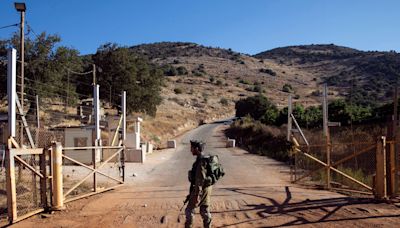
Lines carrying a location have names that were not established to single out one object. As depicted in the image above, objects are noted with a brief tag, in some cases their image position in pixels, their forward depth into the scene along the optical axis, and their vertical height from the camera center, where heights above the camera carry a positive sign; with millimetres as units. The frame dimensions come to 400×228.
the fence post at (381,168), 11383 -1009
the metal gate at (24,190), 9711 -1428
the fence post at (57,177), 11328 -1170
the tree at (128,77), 51156 +5342
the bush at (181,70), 129000 +14981
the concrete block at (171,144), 44903 -1637
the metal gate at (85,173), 14344 -1969
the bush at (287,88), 112988 +8803
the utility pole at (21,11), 17297 +4148
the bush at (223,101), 101612 +5128
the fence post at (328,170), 14556 -1343
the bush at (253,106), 75062 +3113
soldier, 8336 -1095
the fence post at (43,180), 11078 -1217
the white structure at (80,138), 30008 -694
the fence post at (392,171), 11445 -1080
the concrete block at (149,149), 39181 -1814
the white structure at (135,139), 35031 -905
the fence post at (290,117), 26992 +480
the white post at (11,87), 10758 +910
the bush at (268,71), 136125 +15582
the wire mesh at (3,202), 10862 -1991
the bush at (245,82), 125650 +11335
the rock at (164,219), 10022 -1953
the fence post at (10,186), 9672 -1165
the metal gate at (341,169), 14495 -1641
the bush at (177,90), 99562 +7297
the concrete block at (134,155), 30844 -1807
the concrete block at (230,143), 44438 -1562
